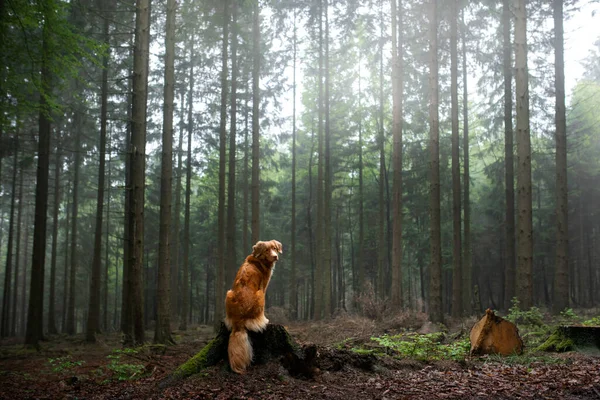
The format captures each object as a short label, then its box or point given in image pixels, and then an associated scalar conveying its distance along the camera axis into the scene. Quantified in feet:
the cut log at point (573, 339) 24.64
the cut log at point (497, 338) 26.04
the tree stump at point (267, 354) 20.06
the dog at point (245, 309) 19.31
